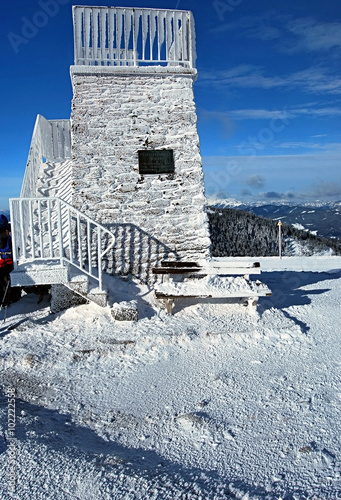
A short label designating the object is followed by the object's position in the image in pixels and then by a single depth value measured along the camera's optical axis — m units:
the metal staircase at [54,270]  6.09
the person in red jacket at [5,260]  6.83
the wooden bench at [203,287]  6.57
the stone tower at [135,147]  7.53
